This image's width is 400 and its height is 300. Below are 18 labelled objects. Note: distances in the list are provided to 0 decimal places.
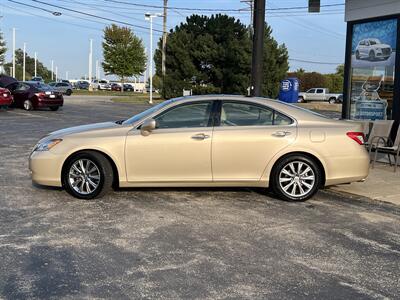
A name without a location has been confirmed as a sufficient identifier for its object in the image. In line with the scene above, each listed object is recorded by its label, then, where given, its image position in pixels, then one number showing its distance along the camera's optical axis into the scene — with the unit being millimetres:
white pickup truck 58925
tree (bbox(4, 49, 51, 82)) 141875
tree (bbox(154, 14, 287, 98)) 42156
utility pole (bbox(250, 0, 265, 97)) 11812
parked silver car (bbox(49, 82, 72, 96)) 60378
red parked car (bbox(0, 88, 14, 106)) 25306
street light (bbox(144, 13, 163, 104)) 42906
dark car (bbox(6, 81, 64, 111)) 27781
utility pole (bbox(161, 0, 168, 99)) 44406
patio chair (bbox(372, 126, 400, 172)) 10122
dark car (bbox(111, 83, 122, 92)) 91000
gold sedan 7355
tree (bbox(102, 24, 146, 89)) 69938
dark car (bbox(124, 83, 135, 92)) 94075
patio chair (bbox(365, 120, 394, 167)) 10812
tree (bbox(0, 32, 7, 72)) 69156
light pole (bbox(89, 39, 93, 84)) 80125
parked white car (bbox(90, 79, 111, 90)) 93500
